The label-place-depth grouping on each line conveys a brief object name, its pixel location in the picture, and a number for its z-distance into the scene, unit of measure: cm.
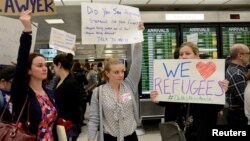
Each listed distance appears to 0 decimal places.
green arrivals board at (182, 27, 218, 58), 696
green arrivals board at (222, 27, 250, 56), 711
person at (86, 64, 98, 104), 912
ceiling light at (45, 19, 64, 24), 966
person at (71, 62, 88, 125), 705
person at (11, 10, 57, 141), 218
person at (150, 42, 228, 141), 241
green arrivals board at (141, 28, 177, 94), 686
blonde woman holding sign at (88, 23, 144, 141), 267
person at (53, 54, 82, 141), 370
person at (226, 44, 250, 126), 361
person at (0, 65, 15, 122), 250
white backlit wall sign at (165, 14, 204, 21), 688
